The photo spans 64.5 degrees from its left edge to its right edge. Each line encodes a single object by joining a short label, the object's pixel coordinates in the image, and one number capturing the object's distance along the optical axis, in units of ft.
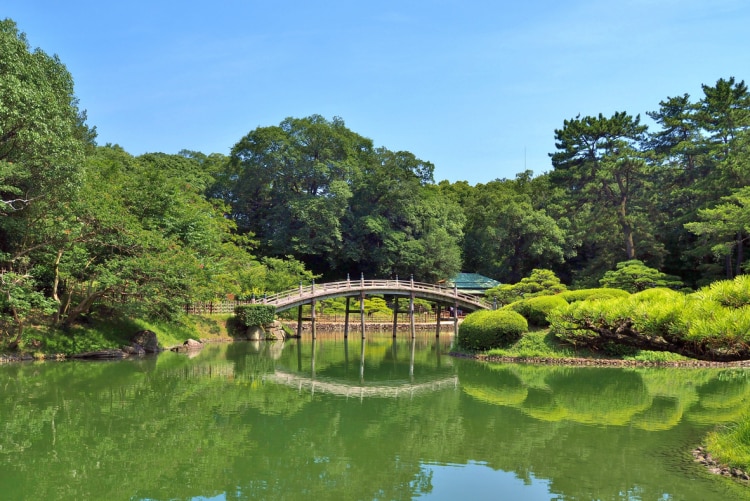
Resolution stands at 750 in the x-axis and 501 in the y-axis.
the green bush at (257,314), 98.53
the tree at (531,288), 100.94
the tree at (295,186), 141.69
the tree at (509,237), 148.87
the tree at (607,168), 128.77
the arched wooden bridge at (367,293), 102.52
